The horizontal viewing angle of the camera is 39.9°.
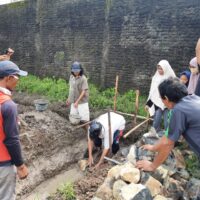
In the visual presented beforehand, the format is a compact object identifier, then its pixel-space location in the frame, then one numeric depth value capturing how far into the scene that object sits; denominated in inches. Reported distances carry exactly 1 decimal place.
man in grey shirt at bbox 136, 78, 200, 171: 103.8
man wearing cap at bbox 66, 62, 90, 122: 256.5
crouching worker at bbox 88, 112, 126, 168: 206.7
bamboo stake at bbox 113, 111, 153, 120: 258.8
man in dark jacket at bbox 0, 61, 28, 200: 114.7
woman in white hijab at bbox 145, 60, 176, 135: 222.8
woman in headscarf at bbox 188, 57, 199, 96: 193.5
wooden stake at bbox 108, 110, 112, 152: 205.0
